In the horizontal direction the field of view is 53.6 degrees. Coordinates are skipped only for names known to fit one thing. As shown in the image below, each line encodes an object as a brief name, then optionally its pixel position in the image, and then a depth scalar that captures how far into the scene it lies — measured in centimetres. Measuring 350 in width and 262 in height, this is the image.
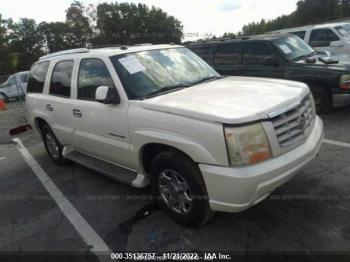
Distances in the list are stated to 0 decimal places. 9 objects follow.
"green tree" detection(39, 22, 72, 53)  6028
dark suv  677
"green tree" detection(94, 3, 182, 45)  6316
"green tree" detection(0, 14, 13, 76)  4472
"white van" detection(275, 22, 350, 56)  981
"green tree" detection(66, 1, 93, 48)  5938
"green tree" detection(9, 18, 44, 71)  5648
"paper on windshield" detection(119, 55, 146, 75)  404
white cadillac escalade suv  295
